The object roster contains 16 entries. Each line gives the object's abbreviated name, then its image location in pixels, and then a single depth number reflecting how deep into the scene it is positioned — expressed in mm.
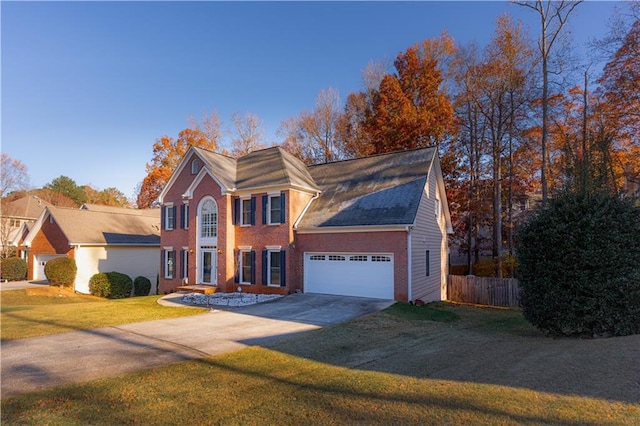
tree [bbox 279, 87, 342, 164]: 37188
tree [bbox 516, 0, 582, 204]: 21922
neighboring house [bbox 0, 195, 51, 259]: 35844
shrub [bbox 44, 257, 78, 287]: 25250
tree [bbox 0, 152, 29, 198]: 38062
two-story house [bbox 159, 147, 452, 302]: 16938
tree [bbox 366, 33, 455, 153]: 28922
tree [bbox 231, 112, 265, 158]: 40031
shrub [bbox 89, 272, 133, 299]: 25375
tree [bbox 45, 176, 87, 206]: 56531
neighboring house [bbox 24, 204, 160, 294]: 27125
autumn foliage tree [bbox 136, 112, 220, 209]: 39750
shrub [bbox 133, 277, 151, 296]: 27156
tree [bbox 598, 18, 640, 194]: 20125
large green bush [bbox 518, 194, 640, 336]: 9469
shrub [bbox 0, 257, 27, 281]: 31953
